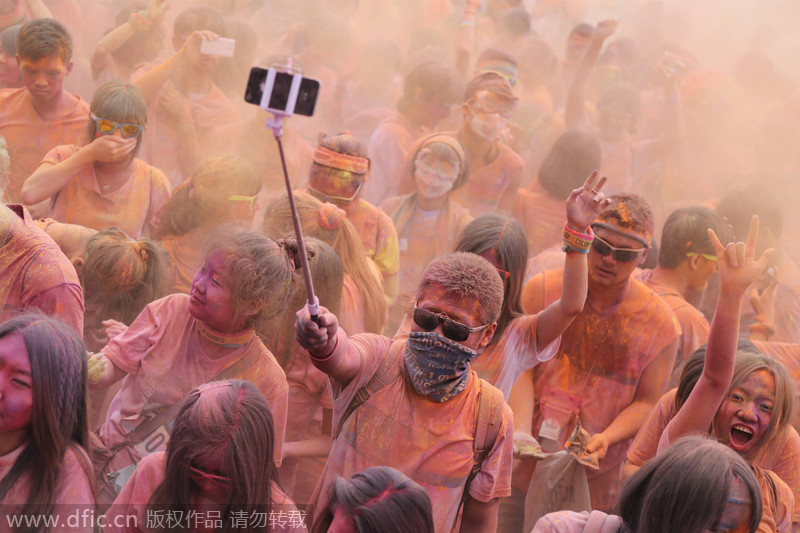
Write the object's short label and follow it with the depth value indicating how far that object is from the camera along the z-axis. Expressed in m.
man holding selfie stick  5.41
